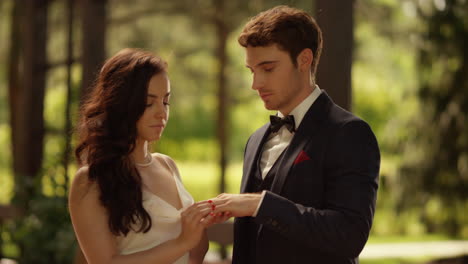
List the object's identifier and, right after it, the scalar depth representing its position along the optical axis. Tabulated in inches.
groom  98.7
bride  105.3
